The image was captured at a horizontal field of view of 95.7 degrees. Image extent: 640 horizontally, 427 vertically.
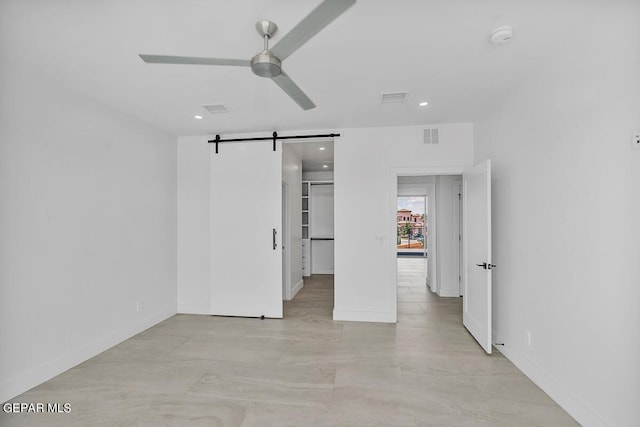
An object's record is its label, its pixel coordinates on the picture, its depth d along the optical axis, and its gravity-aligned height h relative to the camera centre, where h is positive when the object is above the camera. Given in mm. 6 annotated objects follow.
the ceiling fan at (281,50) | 1290 +908
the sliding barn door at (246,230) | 4133 -196
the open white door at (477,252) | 2945 -404
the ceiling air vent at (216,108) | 3269 +1247
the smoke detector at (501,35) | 1891 +1203
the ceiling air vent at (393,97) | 2934 +1237
